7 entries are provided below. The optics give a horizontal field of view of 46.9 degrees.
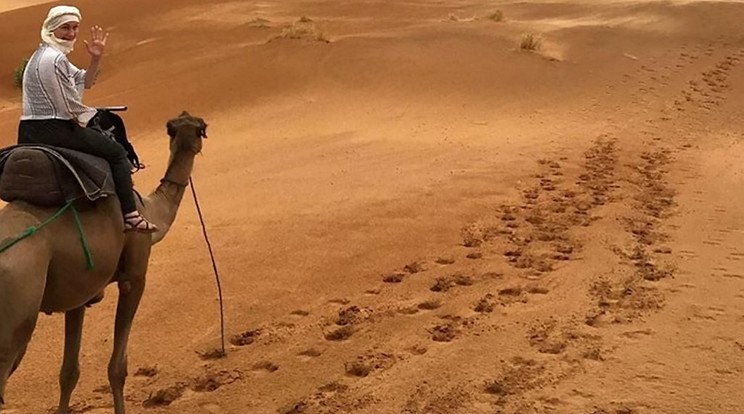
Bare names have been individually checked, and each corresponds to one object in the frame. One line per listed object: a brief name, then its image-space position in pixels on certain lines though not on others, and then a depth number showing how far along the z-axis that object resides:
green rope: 4.39
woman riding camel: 4.80
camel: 4.27
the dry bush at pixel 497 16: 25.45
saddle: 4.65
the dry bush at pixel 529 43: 20.80
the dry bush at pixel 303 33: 20.47
